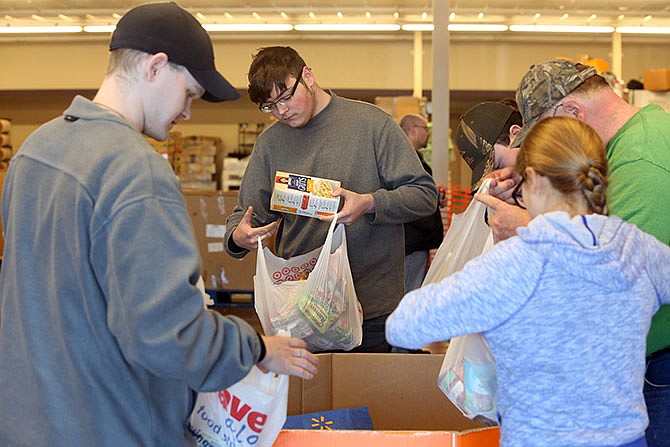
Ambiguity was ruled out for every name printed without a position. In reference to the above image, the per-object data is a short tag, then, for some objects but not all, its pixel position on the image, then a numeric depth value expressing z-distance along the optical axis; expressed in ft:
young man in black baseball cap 4.36
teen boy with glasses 8.16
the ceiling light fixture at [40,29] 33.78
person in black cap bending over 7.44
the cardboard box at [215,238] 23.98
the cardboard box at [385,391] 7.69
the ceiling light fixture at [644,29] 33.42
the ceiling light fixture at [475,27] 32.63
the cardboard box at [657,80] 25.84
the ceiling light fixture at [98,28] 33.42
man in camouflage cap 5.39
